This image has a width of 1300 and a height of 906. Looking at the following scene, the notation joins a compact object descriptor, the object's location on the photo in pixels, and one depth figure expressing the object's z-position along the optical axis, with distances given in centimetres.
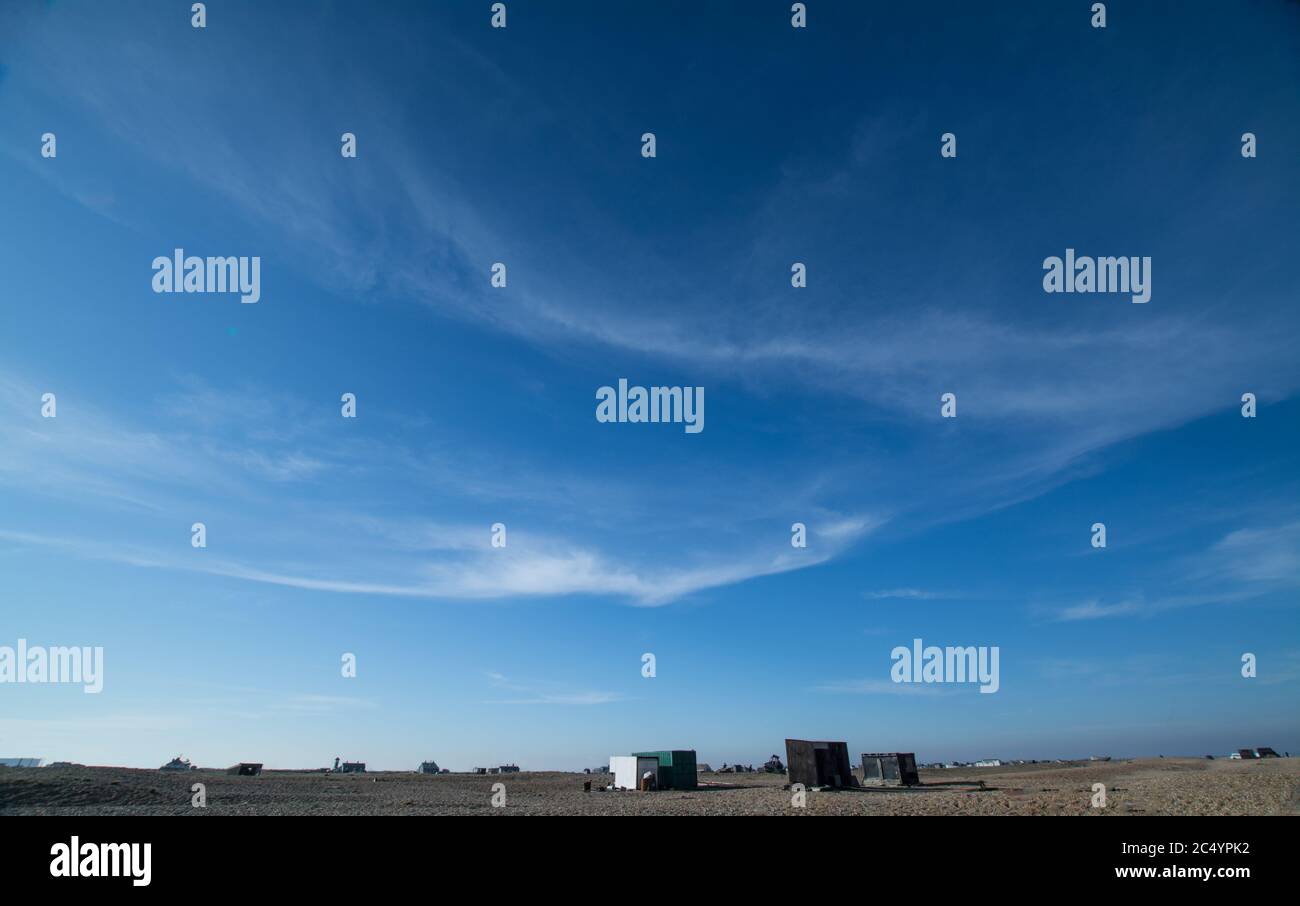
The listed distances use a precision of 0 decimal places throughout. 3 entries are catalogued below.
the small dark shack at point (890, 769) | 4628
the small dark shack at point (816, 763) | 4109
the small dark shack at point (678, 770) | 4778
